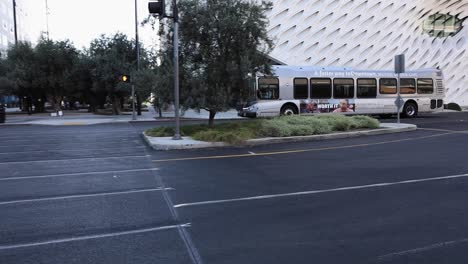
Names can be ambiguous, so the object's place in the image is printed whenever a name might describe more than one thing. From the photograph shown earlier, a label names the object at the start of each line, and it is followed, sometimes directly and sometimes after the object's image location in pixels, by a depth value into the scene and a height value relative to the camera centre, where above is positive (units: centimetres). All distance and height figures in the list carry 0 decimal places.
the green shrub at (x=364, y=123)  1803 -69
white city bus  2502 +86
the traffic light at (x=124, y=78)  2812 +199
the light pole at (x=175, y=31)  1396 +247
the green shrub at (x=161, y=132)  1623 -86
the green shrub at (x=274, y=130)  1555 -80
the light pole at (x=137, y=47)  2903 +417
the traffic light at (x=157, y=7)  1392 +319
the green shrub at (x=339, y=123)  1738 -66
